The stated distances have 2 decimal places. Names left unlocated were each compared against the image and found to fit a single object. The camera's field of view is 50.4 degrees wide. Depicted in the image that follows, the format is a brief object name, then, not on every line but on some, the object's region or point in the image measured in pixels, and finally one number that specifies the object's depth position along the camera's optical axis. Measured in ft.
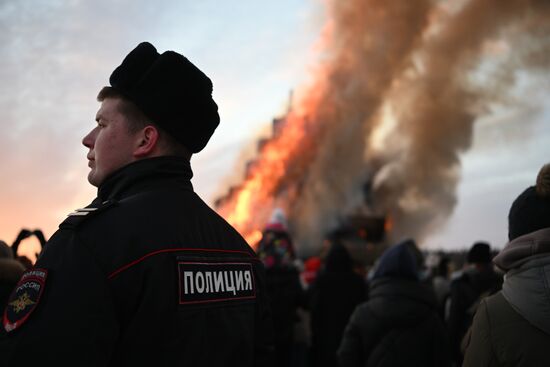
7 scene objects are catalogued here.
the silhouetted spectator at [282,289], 25.12
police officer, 5.29
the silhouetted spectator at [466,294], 19.94
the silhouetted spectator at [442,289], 26.66
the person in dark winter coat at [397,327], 14.74
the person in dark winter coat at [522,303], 7.73
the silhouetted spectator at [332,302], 24.02
